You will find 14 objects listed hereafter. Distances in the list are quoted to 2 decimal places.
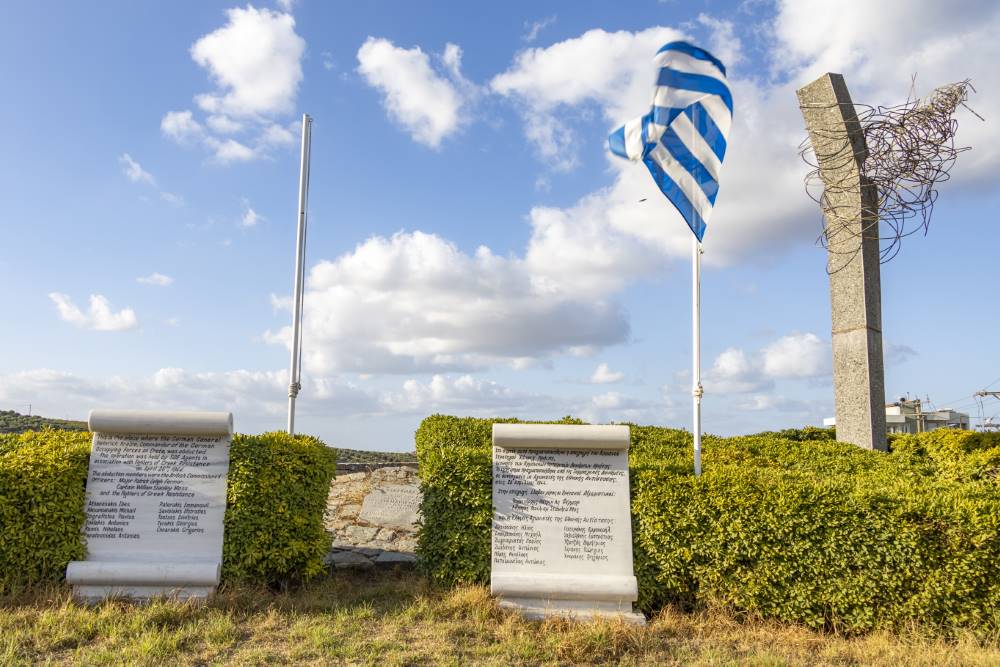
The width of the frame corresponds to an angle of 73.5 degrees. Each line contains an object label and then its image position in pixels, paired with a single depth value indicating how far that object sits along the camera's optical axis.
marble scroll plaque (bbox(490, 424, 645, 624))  5.40
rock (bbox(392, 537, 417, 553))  7.24
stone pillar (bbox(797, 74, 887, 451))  10.10
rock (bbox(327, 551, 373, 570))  6.57
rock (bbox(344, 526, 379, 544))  7.70
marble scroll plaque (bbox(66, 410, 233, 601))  5.53
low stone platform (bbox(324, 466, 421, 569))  6.83
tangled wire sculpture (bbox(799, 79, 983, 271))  9.12
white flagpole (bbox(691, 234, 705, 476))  6.21
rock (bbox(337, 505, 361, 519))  9.01
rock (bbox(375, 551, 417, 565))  6.69
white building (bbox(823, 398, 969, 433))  17.84
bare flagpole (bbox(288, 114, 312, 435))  7.38
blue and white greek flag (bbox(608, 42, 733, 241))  6.12
